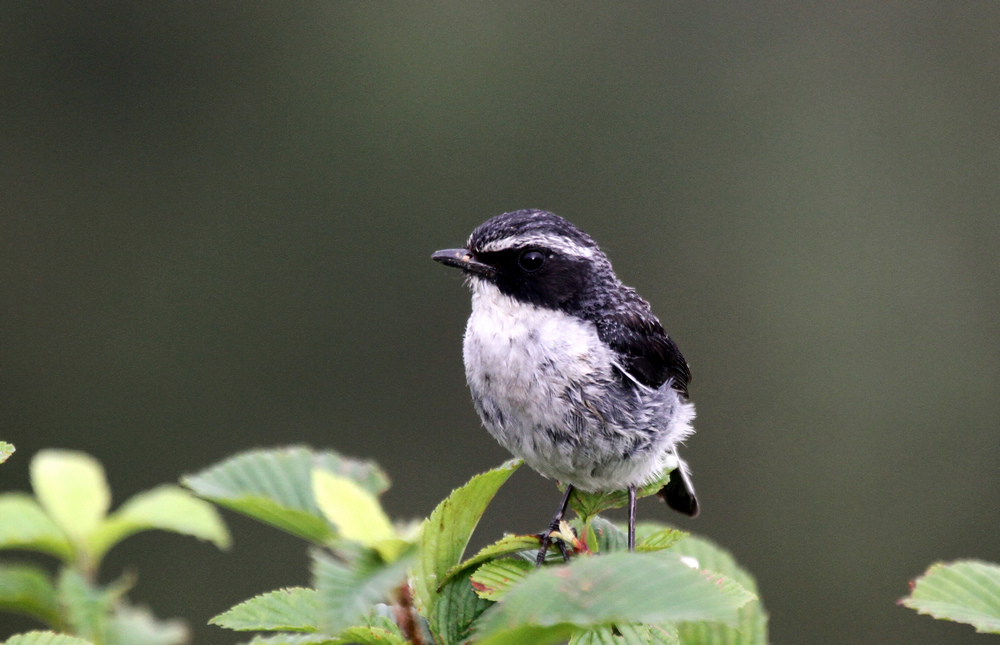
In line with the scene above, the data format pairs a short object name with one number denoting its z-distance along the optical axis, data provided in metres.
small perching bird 2.65
